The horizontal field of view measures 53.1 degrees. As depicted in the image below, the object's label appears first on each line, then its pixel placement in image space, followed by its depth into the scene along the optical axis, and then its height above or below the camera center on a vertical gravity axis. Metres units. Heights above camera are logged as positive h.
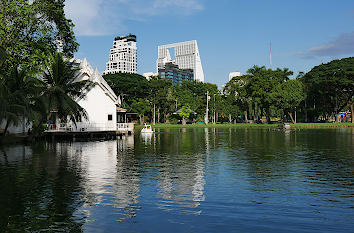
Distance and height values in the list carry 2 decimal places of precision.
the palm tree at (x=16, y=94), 28.28 +2.75
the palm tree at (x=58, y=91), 36.22 +3.73
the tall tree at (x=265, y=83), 99.12 +11.53
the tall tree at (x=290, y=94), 94.38 +7.89
